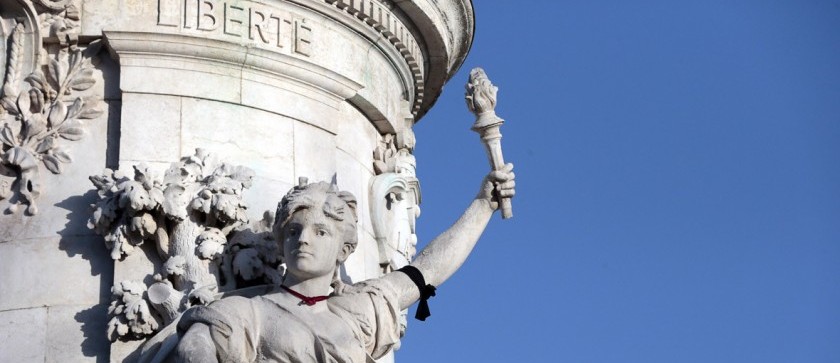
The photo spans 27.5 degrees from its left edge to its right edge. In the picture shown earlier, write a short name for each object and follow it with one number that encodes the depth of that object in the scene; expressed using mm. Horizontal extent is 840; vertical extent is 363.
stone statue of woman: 11602
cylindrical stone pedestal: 12781
